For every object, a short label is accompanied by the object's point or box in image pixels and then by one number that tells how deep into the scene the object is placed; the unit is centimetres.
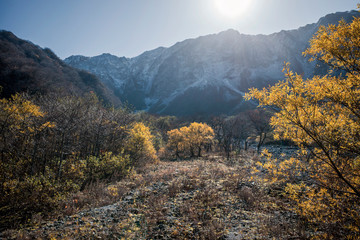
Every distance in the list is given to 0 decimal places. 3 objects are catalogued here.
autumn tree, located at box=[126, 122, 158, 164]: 1775
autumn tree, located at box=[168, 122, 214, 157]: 2557
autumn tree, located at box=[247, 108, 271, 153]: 3918
